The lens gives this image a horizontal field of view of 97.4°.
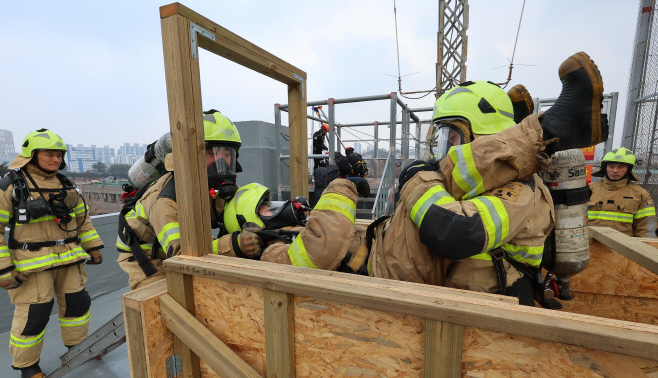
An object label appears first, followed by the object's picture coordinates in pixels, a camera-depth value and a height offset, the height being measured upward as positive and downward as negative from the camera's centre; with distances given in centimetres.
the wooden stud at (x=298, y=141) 264 +14
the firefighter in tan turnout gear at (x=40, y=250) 292 -94
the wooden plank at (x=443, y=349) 102 -70
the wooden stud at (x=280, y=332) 131 -81
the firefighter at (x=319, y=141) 885 +45
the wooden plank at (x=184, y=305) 158 -80
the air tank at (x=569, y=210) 148 -31
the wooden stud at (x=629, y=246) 162 -62
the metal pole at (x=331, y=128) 536 +50
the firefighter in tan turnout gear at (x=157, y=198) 229 -34
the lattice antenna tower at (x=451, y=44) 1138 +433
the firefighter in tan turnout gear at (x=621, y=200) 409 -75
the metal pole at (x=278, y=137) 613 +40
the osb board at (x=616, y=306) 199 -114
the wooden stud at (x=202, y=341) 144 -95
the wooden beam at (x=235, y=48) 145 +68
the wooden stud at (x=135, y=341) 152 -97
